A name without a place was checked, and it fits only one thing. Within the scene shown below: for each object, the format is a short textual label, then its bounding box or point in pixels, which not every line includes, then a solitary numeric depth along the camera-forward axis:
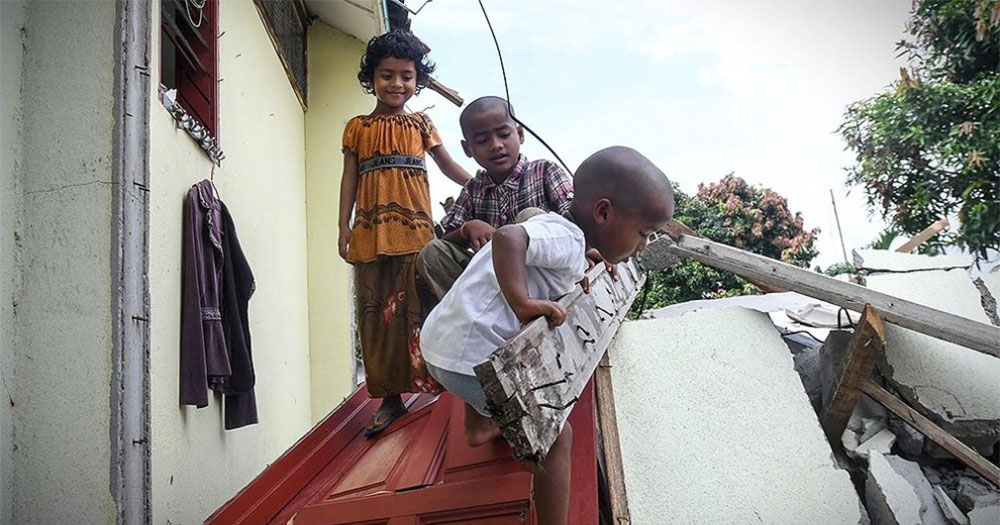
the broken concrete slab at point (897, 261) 4.58
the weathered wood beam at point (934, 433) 3.35
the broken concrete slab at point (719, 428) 3.12
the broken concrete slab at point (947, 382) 3.62
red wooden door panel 2.00
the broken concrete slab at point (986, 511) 3.20
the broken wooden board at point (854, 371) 3.53
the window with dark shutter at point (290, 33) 5.00
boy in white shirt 1.66
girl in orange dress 3.02
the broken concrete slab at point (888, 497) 3.19
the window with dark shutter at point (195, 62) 3.34
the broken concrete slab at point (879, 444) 3.62
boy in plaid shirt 2.72
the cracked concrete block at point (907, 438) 3.67
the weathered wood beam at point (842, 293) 3.41
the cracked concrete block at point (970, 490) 3.42
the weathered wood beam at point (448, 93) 5.54
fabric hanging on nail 2.73
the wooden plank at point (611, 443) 3.05
